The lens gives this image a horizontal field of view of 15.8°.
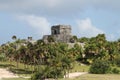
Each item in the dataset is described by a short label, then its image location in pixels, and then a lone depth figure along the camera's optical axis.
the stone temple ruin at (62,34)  169.06
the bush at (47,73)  88.61
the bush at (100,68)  111.30
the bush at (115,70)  111.61
